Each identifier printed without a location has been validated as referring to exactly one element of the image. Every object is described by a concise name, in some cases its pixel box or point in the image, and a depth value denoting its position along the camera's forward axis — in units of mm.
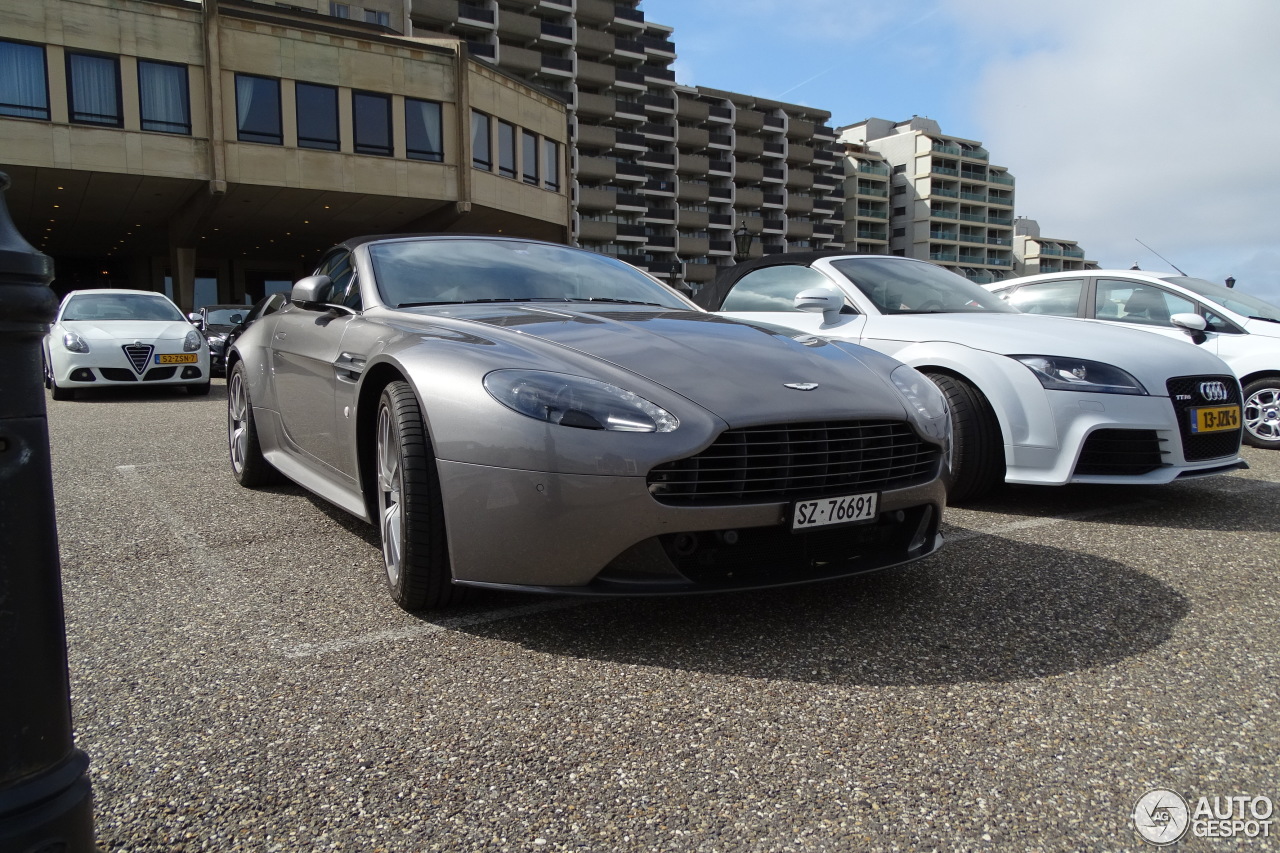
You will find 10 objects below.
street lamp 24156
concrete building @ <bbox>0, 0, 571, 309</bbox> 25719
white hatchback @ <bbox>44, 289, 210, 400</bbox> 10625
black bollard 1221
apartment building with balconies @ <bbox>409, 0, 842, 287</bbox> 61125
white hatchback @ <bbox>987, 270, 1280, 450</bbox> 7020
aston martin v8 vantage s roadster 2393
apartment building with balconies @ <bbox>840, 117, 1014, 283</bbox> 94375
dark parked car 15648
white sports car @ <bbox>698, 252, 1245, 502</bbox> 4199
